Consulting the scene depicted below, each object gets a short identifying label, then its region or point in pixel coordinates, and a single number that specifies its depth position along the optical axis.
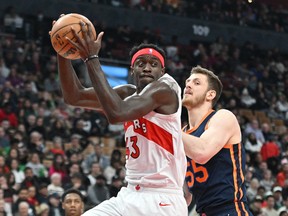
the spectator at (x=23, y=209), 10.70
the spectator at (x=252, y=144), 18.09
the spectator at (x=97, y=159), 14.28
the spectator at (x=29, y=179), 11.98
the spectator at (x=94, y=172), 13.22
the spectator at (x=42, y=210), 10.77
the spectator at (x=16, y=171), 12.48
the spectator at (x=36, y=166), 12.95
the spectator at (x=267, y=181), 16.06
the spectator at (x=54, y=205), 11.13
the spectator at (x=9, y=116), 14.98
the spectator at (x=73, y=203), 7.83
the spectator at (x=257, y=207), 13.40
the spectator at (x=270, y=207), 13.86
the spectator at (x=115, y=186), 12.70
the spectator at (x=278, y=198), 14.45
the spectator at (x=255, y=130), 19.06
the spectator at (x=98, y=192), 12.36
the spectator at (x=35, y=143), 13.93
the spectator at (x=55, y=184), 12.21
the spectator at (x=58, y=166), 12.98
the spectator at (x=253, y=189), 14.77
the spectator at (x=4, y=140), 13.64
